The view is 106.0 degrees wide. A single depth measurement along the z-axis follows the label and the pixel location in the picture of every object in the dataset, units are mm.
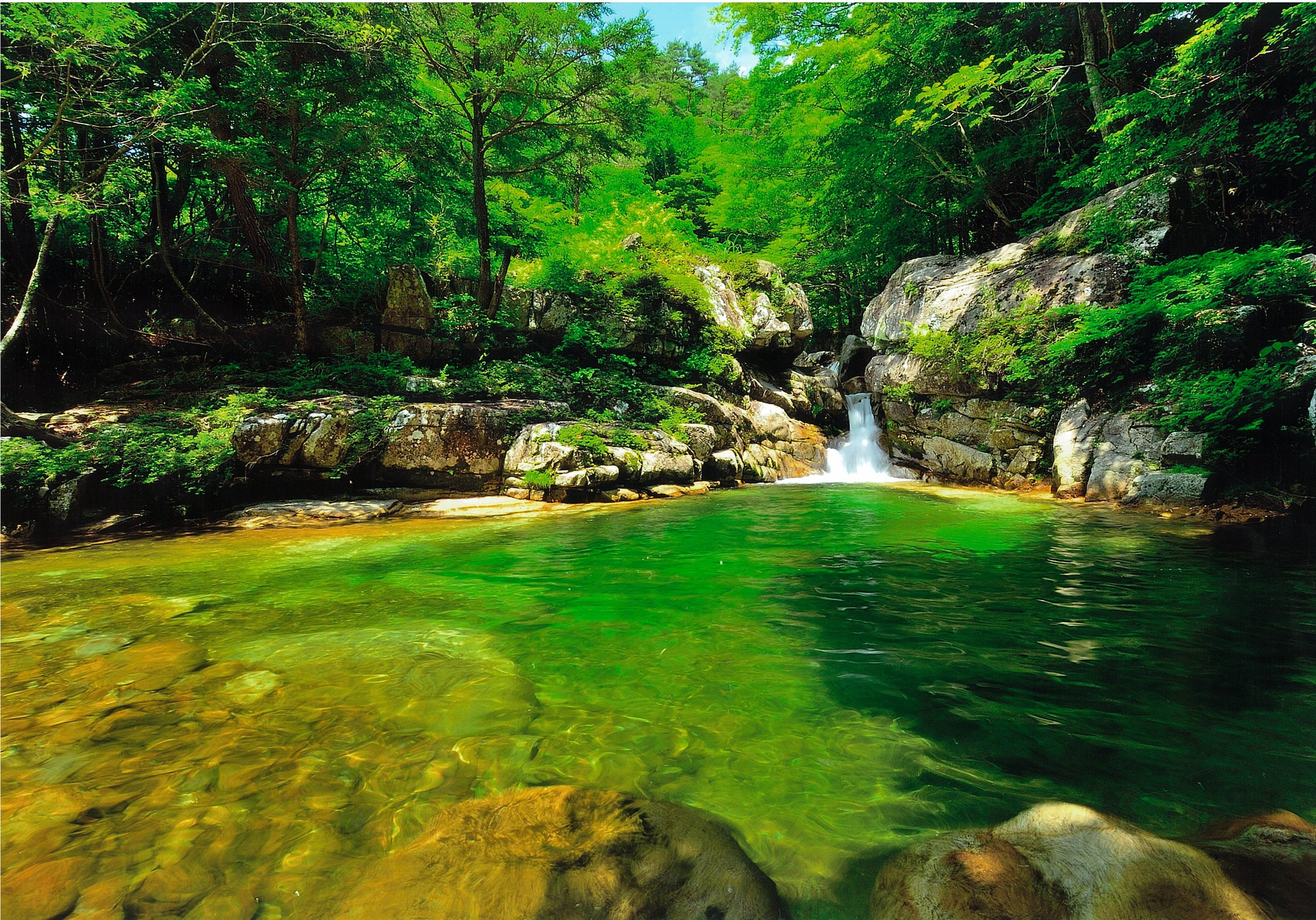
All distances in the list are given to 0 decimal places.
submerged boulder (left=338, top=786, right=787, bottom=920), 1434
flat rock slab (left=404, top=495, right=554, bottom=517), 8430
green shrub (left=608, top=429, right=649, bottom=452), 10586
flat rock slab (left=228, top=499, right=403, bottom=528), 7598
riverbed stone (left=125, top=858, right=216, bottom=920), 1407
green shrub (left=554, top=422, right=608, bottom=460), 9977
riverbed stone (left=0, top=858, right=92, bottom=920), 1391
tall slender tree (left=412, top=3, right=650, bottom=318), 10070
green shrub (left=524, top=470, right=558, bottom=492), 9383
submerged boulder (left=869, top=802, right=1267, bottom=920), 1309
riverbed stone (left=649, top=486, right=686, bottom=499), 10375
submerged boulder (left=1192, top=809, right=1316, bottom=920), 1304
